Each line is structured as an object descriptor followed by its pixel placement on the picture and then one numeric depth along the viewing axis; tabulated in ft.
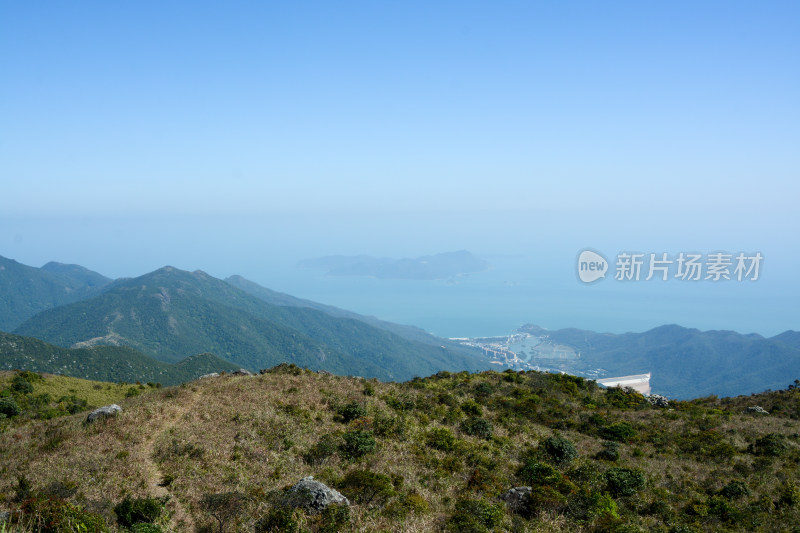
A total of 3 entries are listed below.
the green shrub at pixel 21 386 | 100.89
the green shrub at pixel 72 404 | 93.94
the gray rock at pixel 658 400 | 112.45
